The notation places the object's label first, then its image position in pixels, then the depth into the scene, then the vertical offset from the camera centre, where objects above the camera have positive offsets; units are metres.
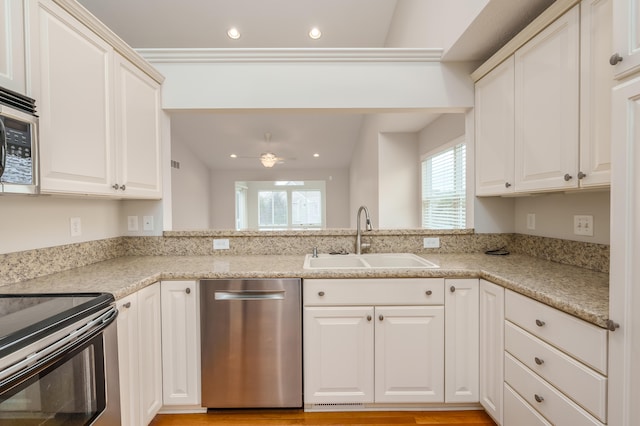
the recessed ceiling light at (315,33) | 3.51 +2.09
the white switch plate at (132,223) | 2.18 -0.11
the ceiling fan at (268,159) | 5.49 +0.89
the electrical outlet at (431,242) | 2.21 -0.27
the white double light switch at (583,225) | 1.57 -0.11
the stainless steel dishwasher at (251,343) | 1.65 -0.76
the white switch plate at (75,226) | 1.73 -0.11
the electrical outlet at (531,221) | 2.00 -0.11
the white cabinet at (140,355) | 1.36 -0.74
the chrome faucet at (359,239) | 2.12 -0.24
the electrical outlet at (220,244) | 2.21 -0.27
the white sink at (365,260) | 2.00 -0.38
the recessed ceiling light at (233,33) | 3.51 +2.09
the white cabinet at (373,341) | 1.66 -0.76
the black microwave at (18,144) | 1.01 +0.23
